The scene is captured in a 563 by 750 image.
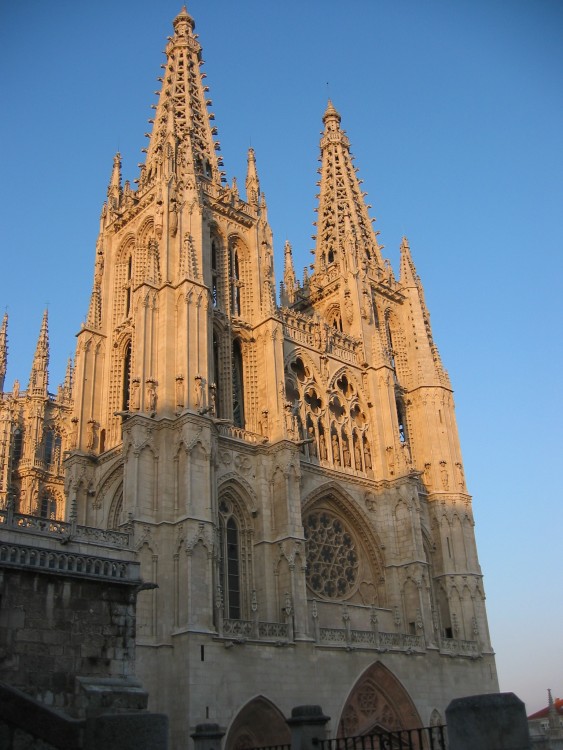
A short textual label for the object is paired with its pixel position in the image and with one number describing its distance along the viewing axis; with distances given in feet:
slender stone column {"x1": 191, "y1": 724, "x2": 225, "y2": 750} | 47.24
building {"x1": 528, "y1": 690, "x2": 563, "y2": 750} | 84.72
